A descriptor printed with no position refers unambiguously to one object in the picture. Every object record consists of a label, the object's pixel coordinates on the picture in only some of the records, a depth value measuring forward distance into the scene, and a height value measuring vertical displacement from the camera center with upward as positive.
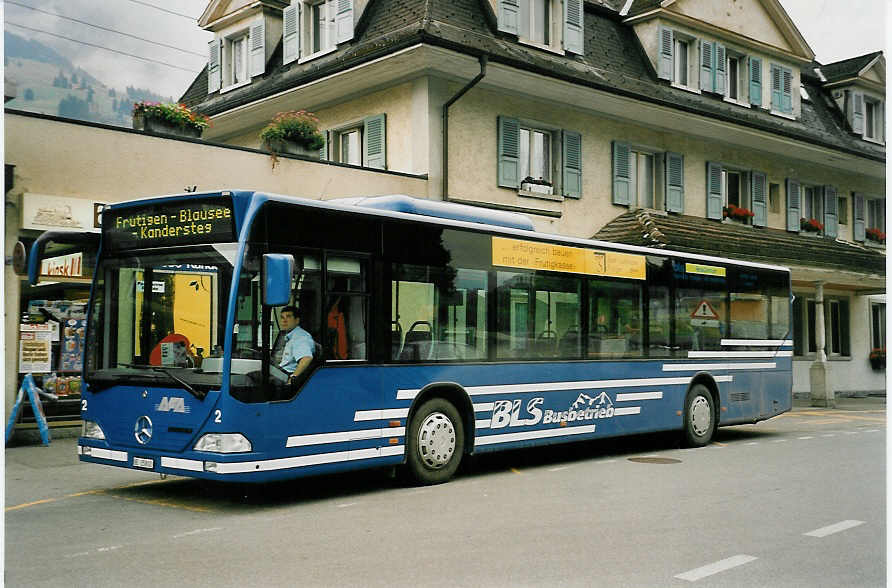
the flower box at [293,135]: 17.59 +3.80
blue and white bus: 8.68 +0.12
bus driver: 8.86 +0.02
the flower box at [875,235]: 32.44 +3.78
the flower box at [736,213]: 26.77 +3.69
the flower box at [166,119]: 16.12 +3.74
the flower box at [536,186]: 21.42 +3.55
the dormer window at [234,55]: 23.84 +7.23
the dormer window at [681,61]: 25.51 +7.46
